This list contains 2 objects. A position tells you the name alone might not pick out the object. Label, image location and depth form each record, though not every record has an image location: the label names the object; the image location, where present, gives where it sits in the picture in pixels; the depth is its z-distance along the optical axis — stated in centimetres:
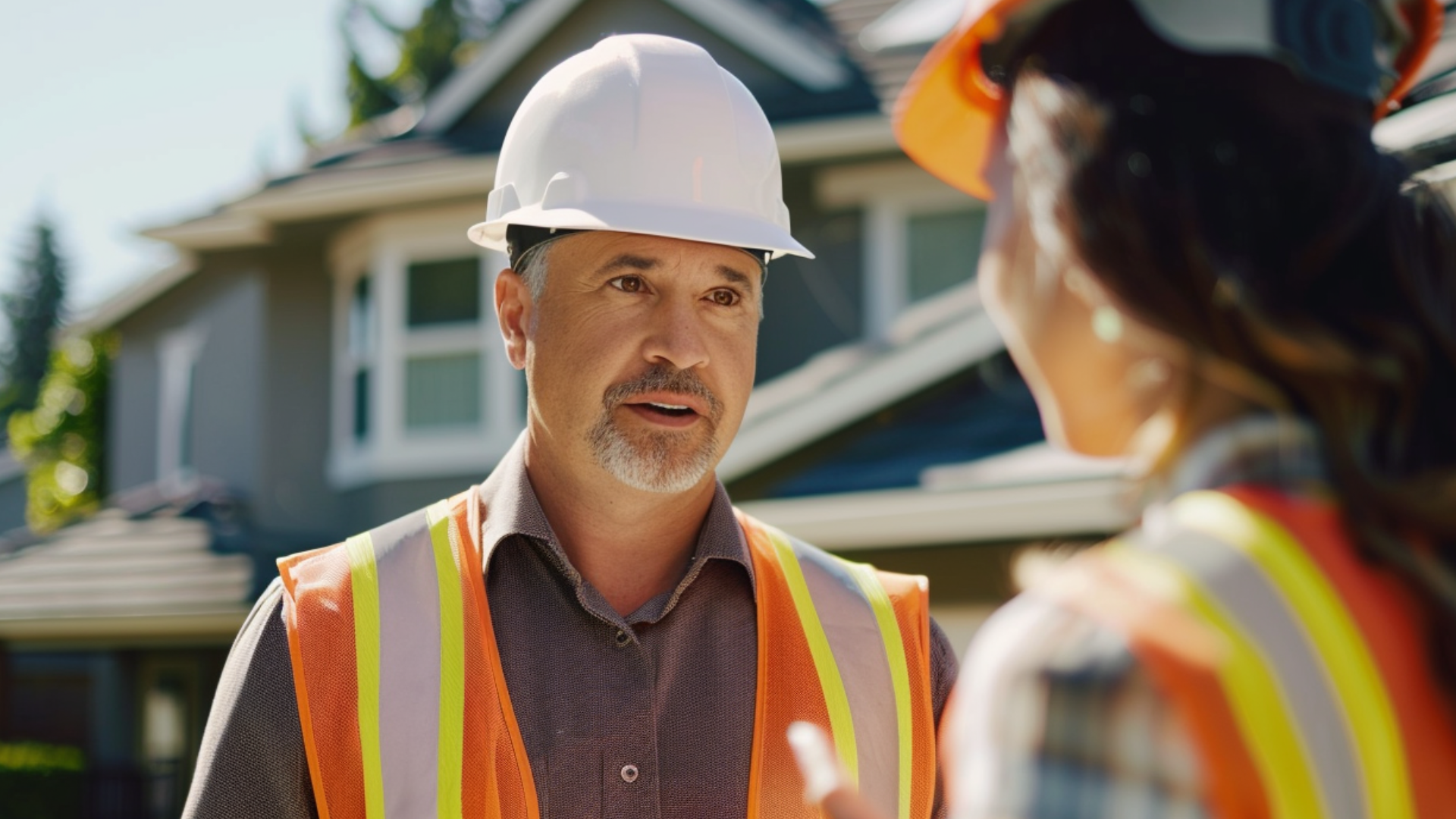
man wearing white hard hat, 234
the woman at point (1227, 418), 104
